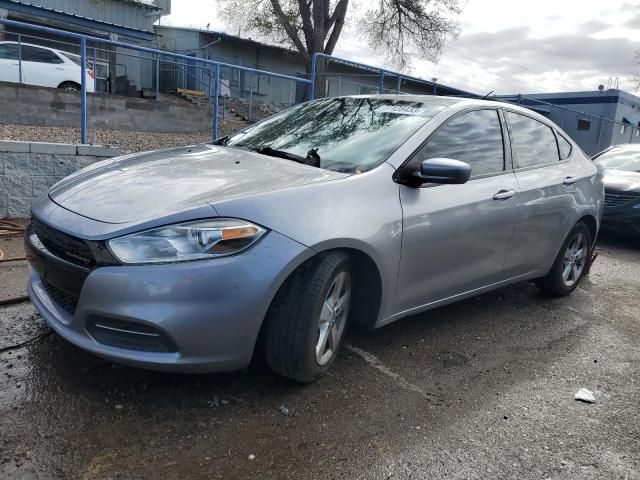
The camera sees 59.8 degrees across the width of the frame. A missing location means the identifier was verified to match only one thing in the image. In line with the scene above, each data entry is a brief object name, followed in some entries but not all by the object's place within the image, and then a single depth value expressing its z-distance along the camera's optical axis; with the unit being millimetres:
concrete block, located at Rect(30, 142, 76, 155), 5578
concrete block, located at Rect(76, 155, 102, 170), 5828
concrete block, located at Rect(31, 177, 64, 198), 5605
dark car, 7504
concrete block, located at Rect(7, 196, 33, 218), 5559
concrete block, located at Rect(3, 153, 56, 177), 5461
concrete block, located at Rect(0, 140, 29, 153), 5434
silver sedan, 2420
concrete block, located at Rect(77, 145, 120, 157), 5844
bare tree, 21766
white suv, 12234
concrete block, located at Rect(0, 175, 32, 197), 5461
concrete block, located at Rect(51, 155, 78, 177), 5723
